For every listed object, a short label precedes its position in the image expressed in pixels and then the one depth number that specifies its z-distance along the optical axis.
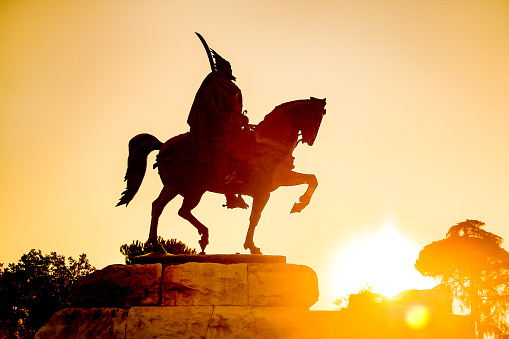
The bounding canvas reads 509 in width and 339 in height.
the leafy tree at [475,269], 35.66
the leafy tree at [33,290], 30.78
